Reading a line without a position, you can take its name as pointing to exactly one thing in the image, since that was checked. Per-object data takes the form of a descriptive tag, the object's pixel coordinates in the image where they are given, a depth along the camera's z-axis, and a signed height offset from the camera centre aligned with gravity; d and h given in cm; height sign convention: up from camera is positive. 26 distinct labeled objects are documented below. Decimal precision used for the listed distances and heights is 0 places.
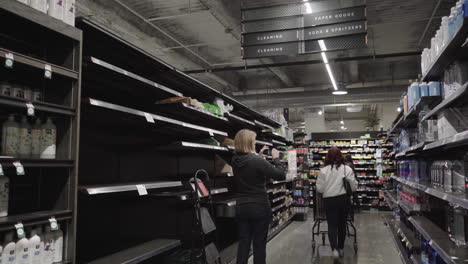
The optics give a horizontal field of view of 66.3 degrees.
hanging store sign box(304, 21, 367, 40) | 496 +181
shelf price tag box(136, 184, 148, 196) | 305 -26
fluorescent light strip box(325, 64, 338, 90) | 926 +228
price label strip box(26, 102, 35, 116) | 208 +30
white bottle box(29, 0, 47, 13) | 220 +96
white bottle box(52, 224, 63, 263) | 227 -55
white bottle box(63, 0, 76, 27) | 240 +99
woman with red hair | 530 -46
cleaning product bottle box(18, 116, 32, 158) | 221 +13
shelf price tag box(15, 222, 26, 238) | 199 -39
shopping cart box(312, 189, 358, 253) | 670 -100
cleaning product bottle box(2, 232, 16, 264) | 199 -51
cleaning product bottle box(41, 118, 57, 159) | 230 +11
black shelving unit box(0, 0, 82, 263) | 224 +31
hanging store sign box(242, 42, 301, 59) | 532 +164
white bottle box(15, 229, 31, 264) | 206 -53
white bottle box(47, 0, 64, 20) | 230 +97
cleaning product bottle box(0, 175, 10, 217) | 208 -21
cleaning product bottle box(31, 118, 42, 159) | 228 +12
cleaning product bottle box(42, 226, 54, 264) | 220 -55
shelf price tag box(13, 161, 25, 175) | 199 -4
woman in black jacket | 374 -47
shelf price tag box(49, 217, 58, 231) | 217 -39
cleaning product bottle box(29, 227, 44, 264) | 213 -53
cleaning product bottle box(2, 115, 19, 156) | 212 +12
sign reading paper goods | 496 +200
